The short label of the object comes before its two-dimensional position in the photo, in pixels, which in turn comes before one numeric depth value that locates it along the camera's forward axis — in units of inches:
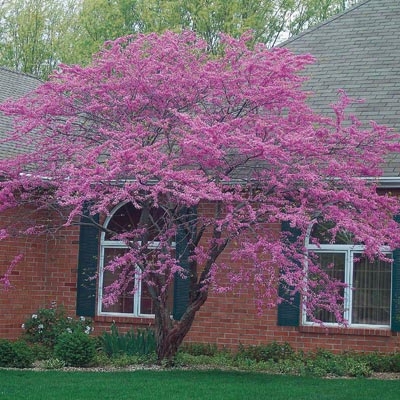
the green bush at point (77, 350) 525.3
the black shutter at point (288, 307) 561.9
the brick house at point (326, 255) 553.6
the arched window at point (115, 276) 621.3
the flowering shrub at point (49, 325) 608.4
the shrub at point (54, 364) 523.6
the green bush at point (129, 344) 556.1
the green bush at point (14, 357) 529.7
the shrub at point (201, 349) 580.7
